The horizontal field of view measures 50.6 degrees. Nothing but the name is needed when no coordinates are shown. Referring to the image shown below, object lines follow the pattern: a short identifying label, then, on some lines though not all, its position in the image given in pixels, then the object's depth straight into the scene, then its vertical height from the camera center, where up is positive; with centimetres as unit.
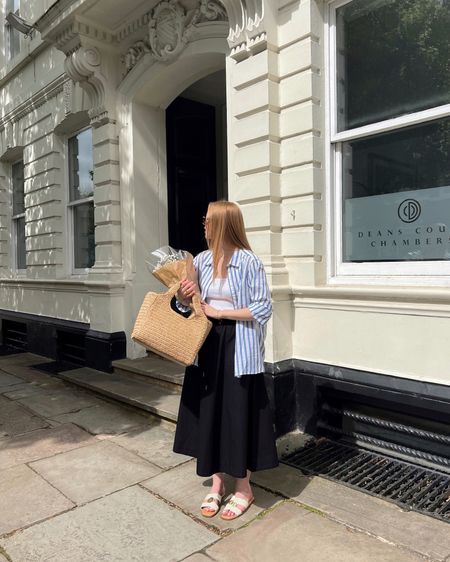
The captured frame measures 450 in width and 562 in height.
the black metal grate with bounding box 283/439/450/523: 300 -144
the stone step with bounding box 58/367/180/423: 459 -128
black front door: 654 +147
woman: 273 -51
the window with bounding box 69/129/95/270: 710 +116
